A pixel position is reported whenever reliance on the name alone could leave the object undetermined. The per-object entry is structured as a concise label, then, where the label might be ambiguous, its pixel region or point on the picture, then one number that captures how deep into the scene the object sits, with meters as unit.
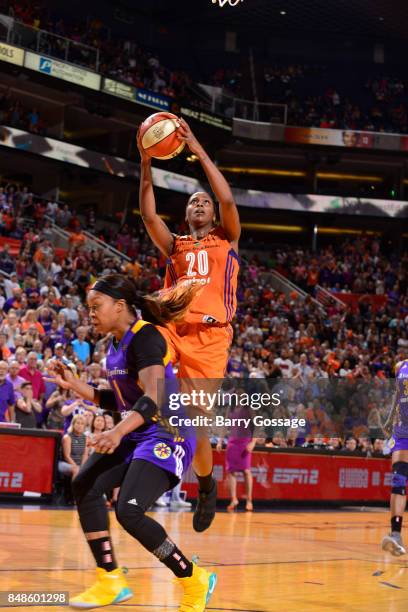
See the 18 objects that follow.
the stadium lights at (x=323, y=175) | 44.09
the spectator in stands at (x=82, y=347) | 15.92
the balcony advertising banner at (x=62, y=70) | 29.20
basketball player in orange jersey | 6.55
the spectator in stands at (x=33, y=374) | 13.77
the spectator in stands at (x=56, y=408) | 13.94
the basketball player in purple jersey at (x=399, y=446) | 9.07
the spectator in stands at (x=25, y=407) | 13.36
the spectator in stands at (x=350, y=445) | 17.45
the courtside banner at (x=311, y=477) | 15.71
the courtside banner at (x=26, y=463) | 12.77
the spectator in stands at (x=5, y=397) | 12.77
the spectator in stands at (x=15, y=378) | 13.30
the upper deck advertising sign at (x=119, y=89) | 31.88
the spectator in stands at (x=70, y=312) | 17.34
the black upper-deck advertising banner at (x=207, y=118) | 35.19
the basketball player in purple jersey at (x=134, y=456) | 4.89
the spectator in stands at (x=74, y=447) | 13.09
